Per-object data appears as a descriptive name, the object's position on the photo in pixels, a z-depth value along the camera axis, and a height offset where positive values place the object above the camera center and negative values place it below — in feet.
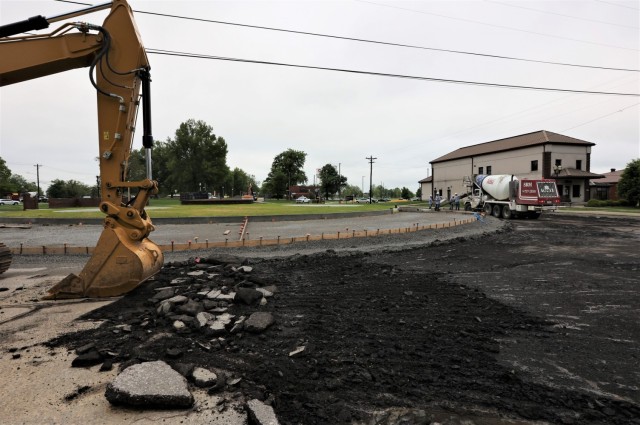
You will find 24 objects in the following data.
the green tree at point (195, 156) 234.99 +33.05
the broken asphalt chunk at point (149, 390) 9.18 -5.37
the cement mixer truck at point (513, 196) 77.36 +1.03
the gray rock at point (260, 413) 8.39 -5.60
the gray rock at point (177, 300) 16.75 -5.05
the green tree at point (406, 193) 367.17 +8.74
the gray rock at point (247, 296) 17.35 -5.08
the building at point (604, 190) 167.73 +5.26
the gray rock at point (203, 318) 14.40 -5.28
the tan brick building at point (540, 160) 148.46 +20.22
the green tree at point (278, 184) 325.83 +17.06
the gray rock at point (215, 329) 13.65 -5.38
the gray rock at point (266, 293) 19.04 -5.37
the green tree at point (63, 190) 298.90 +11.51
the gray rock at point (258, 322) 14.01 -5.31
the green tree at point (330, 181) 310.65 +19.72
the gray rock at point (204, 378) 10.26 -5.59
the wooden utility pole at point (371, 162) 250.78 +29.80
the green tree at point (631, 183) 123.95 +6.51
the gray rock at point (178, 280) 21.17 -5.20
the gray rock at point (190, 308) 15.61 -5.16
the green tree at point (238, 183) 396.98 +24.02
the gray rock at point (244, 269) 24.04 -5.00
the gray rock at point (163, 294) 17.78 -5.17
